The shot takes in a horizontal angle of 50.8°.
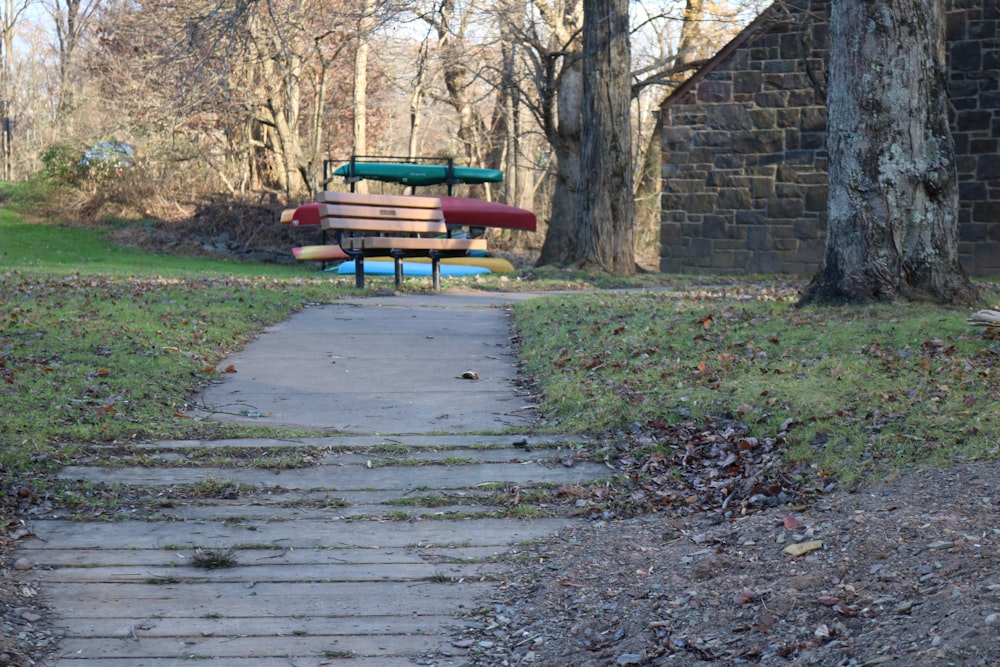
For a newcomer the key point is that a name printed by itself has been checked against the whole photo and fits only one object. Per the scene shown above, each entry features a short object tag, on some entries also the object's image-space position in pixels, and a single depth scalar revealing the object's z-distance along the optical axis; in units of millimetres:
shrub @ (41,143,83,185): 27281
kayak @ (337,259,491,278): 18672
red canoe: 19906
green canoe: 22391
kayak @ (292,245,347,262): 18391
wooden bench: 13708
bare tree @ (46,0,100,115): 30933
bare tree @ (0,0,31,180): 46031
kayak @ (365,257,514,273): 18345
